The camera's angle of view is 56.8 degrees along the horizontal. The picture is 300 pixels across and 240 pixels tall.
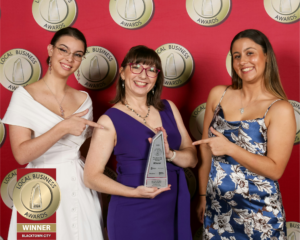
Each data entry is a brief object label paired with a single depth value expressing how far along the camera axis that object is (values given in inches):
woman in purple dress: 46.5
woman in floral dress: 47.3
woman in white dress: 47.3
